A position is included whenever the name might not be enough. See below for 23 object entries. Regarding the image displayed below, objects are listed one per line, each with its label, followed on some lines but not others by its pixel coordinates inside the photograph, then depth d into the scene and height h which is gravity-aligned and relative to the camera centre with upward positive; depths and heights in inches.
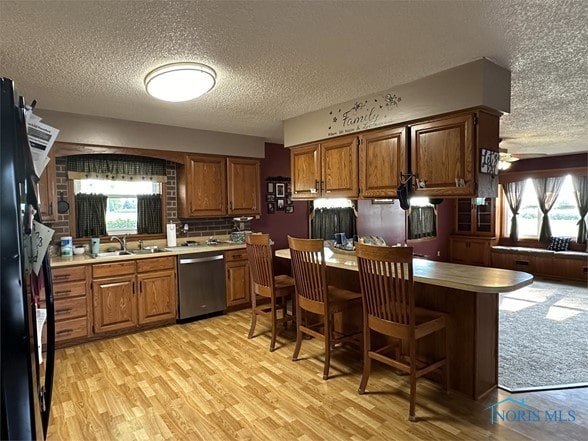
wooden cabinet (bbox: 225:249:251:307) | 182.7 -35.6
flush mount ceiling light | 95.3 +36.1
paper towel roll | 181.2 -12.5
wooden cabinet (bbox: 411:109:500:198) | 101.3 +15.8
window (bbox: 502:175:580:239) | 270.2 -7.8
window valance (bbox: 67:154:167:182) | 159.0 +20.8
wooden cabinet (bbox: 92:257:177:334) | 147.8 -35.9
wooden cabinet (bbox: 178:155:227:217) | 179.3 +12.1
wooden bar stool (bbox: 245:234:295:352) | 133.7 -28.1
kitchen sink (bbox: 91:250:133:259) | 154.0 -18.9
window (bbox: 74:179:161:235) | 166.9 +6.4
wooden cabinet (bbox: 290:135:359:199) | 137.6 +16.3
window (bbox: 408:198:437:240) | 297.6 -12.3
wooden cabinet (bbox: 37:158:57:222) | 142.5 +7.5
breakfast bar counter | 98.5 -32.8
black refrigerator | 31.0 -7.3
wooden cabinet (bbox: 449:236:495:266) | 304.7 -39.5
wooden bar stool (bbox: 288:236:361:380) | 112.7 -29.0
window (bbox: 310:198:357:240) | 233.5 -7.3
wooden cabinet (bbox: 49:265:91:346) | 138.5 -36.2
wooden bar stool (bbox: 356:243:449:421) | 90.0 -27.3
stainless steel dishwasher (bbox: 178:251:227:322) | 167.2 -36.1
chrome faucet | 168.8 -14.7
